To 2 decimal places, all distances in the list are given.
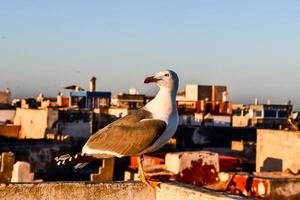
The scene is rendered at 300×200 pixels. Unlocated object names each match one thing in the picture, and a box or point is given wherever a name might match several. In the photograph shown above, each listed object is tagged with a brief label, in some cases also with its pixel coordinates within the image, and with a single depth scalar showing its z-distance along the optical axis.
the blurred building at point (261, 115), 50.06
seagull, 6.72
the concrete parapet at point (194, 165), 17.67
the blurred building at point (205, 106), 45.06
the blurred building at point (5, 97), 63.25
